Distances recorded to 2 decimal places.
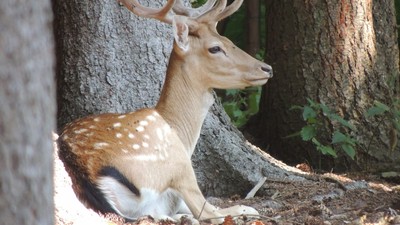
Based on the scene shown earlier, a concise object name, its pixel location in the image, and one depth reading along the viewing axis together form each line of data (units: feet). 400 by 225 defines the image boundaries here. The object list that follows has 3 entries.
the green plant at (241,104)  63.51
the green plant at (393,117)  55.42
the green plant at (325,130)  54.08
